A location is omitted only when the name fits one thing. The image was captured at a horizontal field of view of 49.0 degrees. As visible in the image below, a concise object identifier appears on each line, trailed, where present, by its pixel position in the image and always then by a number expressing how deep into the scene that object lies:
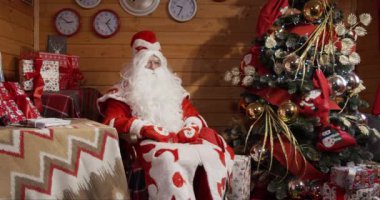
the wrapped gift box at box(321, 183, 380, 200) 2.46
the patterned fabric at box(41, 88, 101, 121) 2.66
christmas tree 2.61
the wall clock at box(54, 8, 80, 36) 3.25
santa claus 2.18
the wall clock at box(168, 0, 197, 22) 3.30
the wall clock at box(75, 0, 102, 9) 3.26
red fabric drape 3.06
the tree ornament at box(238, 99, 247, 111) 2.82
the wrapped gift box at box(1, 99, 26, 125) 2.19
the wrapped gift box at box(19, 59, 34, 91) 2.62
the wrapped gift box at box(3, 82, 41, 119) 2.36
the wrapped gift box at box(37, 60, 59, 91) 2.69
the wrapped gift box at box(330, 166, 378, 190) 2.39
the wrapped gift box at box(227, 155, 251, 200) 2.48
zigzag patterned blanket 1.83
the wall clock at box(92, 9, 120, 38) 3.26
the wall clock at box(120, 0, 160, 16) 3.28
